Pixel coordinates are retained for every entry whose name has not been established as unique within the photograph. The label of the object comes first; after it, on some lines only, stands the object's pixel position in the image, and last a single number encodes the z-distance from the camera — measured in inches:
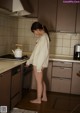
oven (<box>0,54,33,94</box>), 93.9
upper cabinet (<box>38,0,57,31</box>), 109.9
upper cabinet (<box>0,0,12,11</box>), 82.7
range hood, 86.9
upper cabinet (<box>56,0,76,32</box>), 108.7
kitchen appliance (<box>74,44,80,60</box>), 110.9
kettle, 97.8
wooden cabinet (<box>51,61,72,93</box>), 107.1
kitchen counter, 73.1
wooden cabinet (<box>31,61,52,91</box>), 108.8
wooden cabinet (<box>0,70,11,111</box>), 68.0
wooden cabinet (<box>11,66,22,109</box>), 79.3
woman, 87.5
